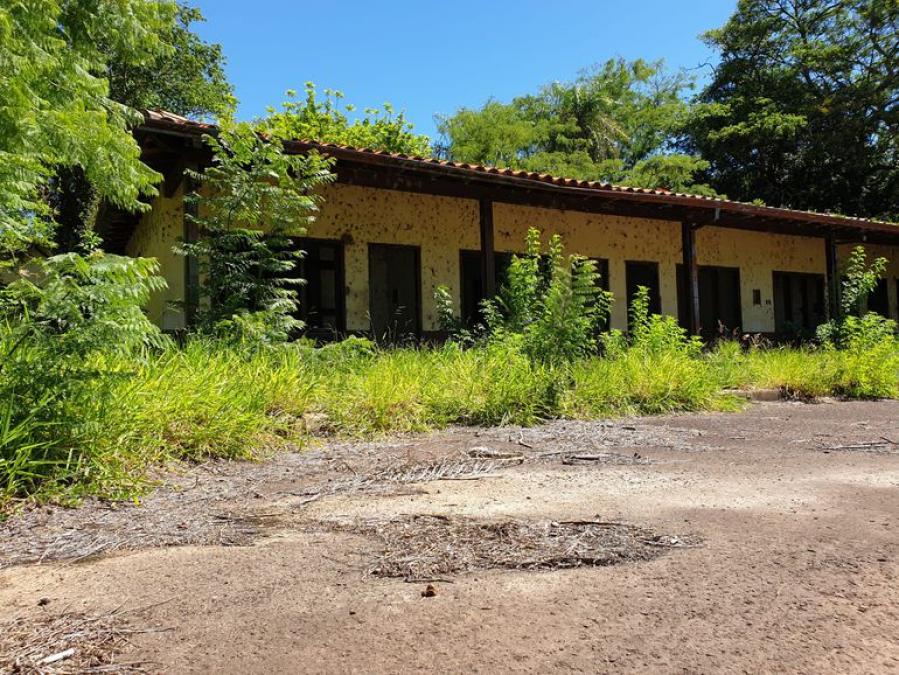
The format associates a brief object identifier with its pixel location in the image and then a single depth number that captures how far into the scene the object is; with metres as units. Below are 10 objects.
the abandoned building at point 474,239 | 8.66
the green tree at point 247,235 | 6.18
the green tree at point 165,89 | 18.72
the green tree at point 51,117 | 3.29
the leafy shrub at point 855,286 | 9.30
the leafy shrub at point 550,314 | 6.49
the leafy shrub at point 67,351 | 3.09
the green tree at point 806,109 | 20.33
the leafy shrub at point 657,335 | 7.61
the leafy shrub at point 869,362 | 7.96
